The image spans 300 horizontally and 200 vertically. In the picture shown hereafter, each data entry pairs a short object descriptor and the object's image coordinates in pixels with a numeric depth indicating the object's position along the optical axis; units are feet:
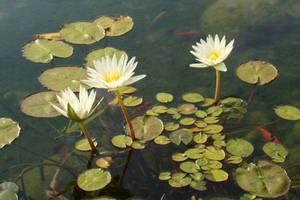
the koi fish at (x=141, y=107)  9.36
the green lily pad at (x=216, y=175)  7.14
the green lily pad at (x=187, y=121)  8.63
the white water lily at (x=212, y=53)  8.29
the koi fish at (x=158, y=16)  12.64
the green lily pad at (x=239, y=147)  7.68
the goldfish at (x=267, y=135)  8.14
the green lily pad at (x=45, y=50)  11.07
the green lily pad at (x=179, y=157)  7.72
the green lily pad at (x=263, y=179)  6.75
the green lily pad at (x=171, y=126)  8.52
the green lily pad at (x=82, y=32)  11.54
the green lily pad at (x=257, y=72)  9.59
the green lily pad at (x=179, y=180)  7.13
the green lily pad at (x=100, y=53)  10.62
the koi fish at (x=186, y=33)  11.78
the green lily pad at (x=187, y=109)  8.93
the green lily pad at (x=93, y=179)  7.13
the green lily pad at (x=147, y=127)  8.36
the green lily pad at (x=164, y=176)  7.37
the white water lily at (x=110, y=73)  7.37
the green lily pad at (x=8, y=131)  8.55
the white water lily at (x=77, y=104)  7.11
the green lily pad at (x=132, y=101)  9.32
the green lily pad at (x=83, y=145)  8.29
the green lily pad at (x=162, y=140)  8.18
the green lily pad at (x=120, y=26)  11.93
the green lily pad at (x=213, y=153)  7.61
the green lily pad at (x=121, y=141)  8.16
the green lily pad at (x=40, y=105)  9.11
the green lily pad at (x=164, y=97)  9.32
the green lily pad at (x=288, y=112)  8.52
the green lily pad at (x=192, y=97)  9.24
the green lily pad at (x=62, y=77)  9.80
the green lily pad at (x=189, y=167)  7.42
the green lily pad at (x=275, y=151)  7.53
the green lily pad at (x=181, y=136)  8.06
